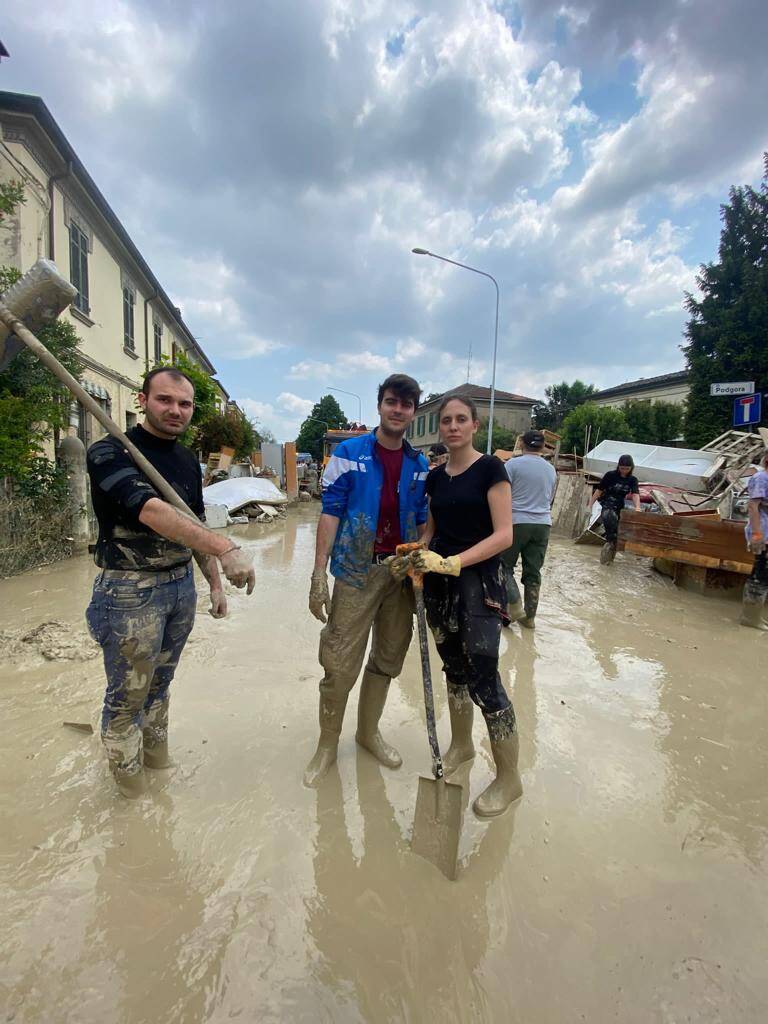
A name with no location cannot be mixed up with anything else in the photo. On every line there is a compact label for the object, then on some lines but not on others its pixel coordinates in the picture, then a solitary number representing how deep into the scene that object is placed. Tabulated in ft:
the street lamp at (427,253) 45.14
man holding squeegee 5.99
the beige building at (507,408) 127.20
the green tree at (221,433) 63.62
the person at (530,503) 14.19
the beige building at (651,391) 95.71
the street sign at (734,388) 41.47
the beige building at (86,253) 25.86
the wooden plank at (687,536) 16.88
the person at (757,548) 14.70
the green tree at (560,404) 136.36
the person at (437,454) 21.60
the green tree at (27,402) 17.97
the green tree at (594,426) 79.51
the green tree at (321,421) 185.06
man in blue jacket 7.47
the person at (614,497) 24.09
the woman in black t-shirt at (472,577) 6.80
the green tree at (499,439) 102.73
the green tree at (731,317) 55.88
